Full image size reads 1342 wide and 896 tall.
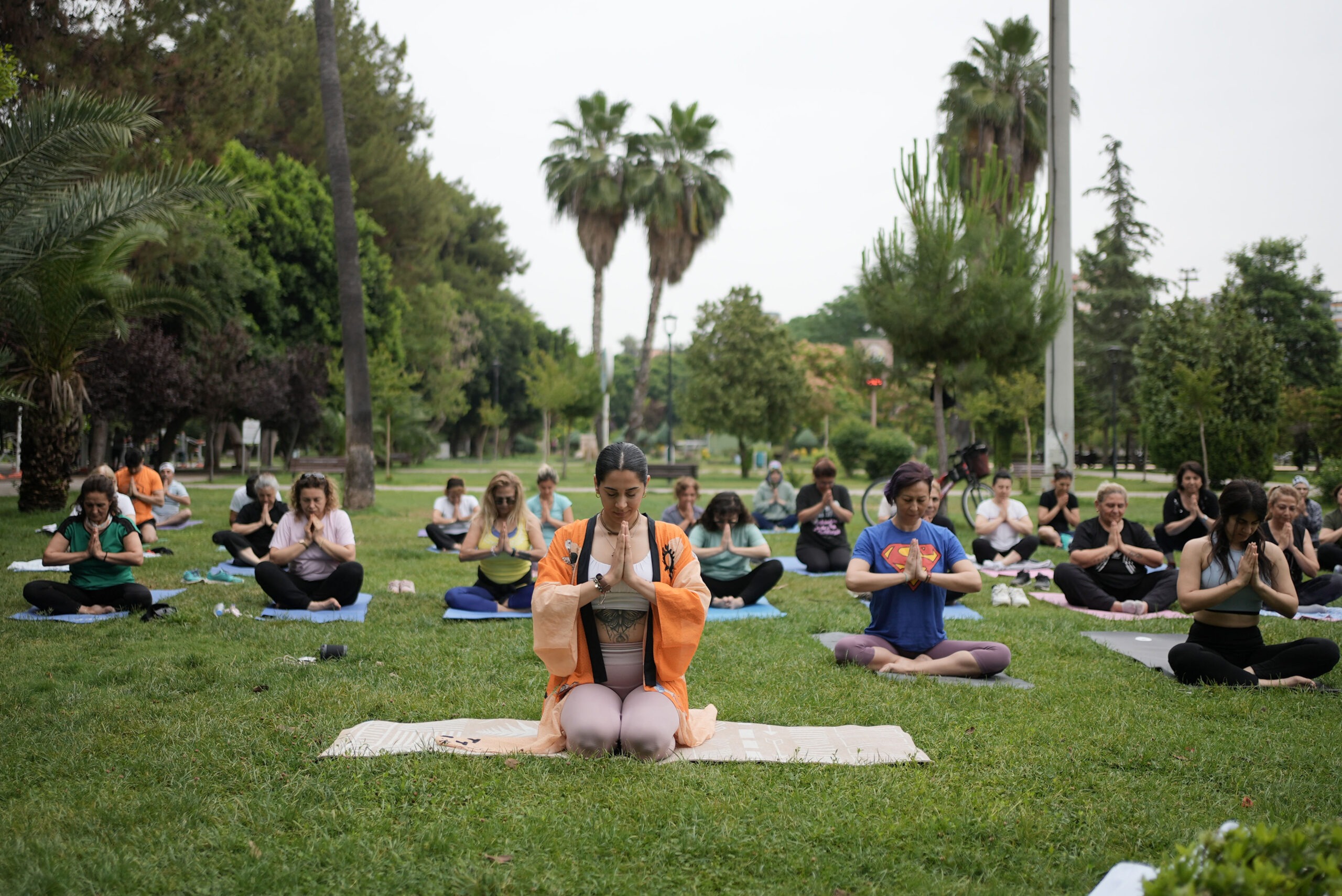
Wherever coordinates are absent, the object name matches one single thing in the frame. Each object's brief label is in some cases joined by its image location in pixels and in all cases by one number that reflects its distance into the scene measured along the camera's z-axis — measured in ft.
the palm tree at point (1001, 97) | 89.61
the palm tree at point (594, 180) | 106.73
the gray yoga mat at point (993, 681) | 19.11
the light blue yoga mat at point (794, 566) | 37.86
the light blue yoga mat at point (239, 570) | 34.12
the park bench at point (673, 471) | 87.04
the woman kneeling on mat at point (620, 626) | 14.06
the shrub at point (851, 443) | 109.19
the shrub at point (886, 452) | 103.19
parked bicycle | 49.67
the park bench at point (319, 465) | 83.76
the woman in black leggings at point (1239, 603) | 18.31
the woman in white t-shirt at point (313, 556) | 26.66
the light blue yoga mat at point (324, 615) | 26.27
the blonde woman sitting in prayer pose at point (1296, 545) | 27.22
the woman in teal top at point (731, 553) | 29.43
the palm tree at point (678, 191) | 106.32
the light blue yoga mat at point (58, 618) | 25.04
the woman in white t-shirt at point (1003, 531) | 37.14
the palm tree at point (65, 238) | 33.24
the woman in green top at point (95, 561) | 25.53
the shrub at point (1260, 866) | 6.64
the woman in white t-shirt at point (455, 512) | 42.78
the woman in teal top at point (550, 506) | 34.55
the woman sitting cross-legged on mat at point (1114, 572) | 28.66
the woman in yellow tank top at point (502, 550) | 27.78
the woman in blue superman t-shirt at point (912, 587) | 19.25
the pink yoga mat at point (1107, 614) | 27.55
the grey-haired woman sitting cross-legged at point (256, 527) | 32.71
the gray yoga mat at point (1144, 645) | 21.48
